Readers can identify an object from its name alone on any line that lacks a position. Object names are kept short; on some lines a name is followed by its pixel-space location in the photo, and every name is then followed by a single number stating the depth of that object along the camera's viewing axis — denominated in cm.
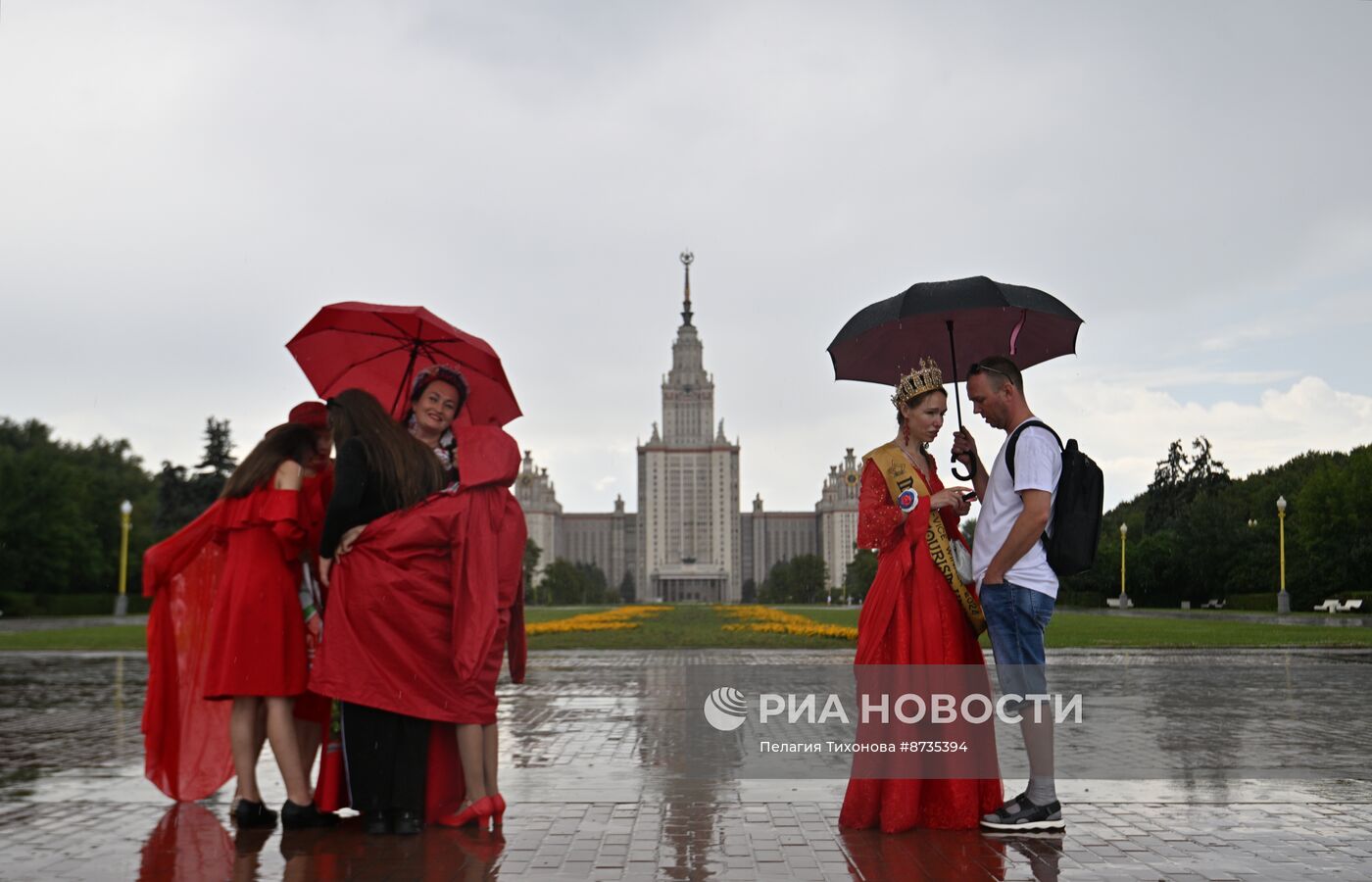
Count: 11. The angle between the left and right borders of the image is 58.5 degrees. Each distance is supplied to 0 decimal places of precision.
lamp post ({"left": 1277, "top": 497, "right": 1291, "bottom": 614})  3712
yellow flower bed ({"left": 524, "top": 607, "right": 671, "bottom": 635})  2550
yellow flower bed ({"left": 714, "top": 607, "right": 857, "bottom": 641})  2088
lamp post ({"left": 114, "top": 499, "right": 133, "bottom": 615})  3937
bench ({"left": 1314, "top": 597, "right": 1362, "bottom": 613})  3681
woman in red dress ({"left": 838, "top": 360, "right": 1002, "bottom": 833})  480
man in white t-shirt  472
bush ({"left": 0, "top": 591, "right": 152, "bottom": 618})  4250
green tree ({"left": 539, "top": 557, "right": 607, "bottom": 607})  8769
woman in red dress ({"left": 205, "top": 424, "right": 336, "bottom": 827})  482
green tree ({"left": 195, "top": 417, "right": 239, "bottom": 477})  6650
